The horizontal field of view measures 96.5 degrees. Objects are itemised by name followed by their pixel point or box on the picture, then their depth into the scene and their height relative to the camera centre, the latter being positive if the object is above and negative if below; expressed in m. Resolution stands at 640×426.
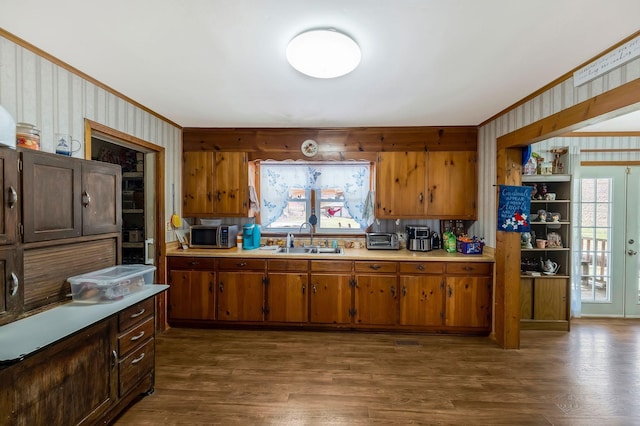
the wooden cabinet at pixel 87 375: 1.28 -0.91
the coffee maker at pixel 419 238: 3.49 -0.37
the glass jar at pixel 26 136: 1.60 +0.40
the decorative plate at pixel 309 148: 3.60 +0.76
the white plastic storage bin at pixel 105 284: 1.78 -0.50
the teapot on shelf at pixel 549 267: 3.45 -0.70
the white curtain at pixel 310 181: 3.87 +0.36
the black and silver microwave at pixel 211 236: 3.50 -0.36
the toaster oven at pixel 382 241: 3.61 -0.42
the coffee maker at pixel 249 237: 3.64 -0.38
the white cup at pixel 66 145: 1.88 +0.44
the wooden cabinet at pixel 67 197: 1.53 +0.06
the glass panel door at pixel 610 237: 3.66 -0.37
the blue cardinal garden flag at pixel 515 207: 2.88 +0.02
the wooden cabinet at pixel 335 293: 3.19 -0.98
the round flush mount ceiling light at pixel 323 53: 1.62 +0.93
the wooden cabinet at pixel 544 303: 3.39 -1.13
